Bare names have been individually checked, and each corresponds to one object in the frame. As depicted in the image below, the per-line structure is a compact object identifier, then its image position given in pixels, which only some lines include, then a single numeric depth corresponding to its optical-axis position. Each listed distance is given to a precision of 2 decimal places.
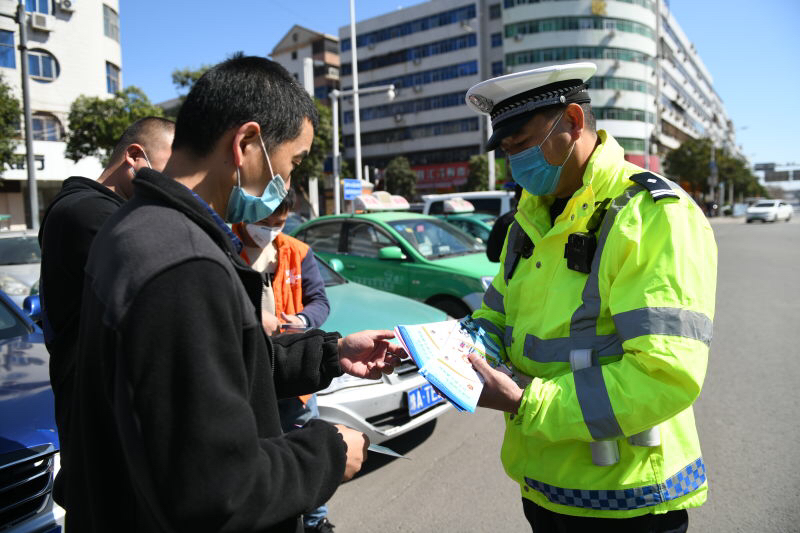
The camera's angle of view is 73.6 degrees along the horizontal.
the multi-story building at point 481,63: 45.53
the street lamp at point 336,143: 17.25
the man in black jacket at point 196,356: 0.94
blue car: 2.05
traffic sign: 16.33
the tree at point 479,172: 44.31
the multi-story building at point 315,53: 56.50
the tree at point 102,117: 22.19
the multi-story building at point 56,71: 28.05
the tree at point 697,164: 50.84
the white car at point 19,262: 6.42
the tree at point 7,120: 15.50
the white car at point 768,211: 37.56
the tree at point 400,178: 48.25
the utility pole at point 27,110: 12.15
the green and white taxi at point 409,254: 5.93
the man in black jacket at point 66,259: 1.49
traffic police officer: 1.36
